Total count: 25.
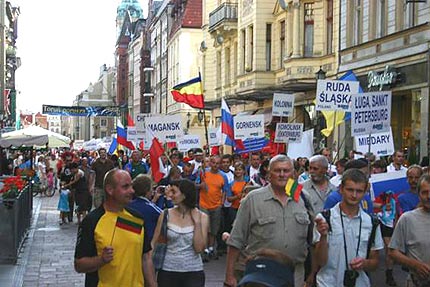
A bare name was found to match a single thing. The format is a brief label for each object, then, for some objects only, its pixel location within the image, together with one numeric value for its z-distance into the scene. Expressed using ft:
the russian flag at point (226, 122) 60.44
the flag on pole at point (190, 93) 65.05
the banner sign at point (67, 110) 175.94
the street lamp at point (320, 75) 80.07
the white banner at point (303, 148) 57.36
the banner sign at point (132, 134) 74.64
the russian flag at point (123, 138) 78.59
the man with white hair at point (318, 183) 25.96
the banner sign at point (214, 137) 74.23
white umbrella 83.46
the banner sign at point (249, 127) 59.88
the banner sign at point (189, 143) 69.31
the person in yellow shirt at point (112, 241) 18.28
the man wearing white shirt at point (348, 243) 19.19
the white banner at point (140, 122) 73.06
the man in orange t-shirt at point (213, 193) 44.04
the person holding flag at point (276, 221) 20.26
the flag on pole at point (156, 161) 48.32
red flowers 43.54
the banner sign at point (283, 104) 65.67
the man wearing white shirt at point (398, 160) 44.86
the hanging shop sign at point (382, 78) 78.69
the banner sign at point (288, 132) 55.93
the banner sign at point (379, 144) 47.57
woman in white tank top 23.25
